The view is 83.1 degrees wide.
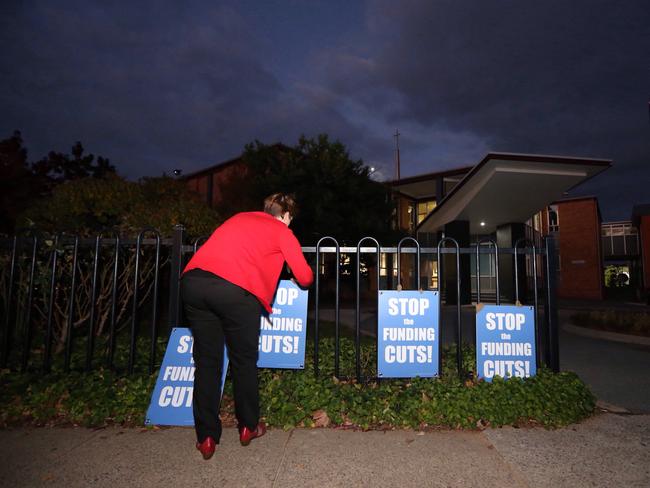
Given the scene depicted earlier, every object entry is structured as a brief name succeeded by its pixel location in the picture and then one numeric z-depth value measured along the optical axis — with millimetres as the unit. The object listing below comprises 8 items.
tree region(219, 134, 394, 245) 15023
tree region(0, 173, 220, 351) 5141
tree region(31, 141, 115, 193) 14320
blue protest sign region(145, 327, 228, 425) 3031
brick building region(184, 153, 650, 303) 11906
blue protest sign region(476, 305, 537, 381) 3596
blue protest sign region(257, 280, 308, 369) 3508
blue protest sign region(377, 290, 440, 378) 3527
